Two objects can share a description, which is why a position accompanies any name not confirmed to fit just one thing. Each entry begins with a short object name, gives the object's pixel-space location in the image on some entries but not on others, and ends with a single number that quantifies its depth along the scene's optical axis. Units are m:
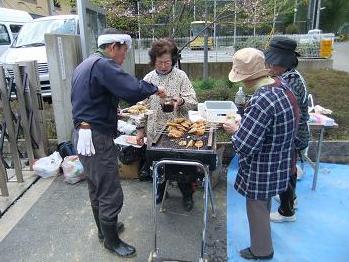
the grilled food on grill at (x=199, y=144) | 2.76
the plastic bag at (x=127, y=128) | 4.79
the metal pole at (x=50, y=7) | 24.59
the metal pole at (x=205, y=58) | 8.62
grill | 2.65
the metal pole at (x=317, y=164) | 3.92
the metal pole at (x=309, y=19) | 24.54
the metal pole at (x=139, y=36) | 10.23
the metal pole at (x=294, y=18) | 26.83
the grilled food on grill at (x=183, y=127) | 2.99
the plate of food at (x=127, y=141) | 4.16
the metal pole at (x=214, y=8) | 8.88
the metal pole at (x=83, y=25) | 4.72
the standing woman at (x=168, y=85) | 3.36
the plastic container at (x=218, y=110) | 3.33
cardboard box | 4.49
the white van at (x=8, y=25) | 10.94
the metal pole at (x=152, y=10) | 9.07
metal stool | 2.58
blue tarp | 3.12
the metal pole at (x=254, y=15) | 8.86
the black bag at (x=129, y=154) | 4.24
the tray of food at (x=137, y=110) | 3.69
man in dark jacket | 2.56
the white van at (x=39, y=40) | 7.63
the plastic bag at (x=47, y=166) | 4.53
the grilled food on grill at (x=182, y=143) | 2.79
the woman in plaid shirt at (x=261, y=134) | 2.41
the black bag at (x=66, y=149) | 4.66
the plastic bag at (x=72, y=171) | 4.38
